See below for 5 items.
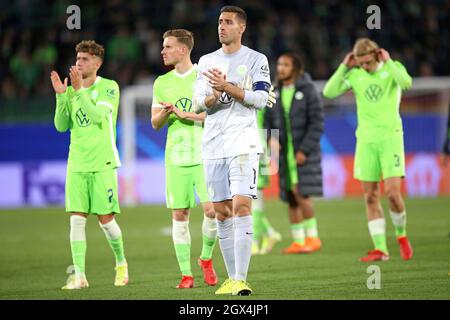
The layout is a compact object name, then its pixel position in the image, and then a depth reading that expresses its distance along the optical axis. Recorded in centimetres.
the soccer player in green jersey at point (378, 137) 1155
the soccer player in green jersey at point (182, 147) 956
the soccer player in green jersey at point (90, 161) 977
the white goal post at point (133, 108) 2191
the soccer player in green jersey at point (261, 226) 1318
